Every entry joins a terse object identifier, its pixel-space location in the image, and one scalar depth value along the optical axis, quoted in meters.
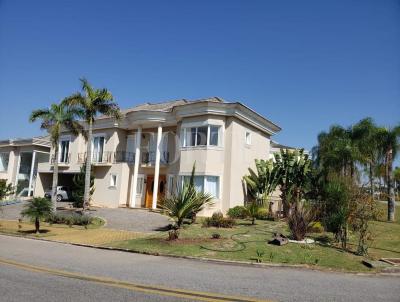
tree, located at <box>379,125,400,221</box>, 27.48
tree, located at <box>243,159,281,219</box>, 26.17
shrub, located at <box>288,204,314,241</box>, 15.19
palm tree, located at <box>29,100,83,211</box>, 26.41
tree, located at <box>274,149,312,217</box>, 25.67
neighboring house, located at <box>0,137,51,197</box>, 43.09
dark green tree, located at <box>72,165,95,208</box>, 30.14
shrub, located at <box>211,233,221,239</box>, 15.34
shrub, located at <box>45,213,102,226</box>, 22.22
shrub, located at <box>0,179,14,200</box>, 27.69
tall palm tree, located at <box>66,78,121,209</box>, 25.59
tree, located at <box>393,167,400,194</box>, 74.06
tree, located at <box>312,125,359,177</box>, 28.09
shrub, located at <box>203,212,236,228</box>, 19.12
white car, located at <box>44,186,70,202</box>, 36.97
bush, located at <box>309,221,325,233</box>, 18.20
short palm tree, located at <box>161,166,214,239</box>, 15.77
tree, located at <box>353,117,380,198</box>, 28.70
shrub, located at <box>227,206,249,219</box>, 23.97
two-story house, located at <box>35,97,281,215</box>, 25.61
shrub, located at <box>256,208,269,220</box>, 23.67
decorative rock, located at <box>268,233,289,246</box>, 14.16
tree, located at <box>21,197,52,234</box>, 18.08
